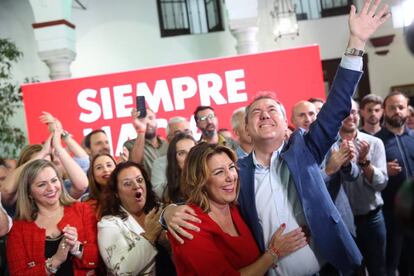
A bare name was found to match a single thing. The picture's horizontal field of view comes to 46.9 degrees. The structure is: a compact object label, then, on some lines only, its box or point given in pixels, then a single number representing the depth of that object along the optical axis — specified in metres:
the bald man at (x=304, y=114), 3.20
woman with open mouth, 2.14
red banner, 4.69
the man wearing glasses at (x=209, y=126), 3.62
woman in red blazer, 2.19
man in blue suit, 1.76
